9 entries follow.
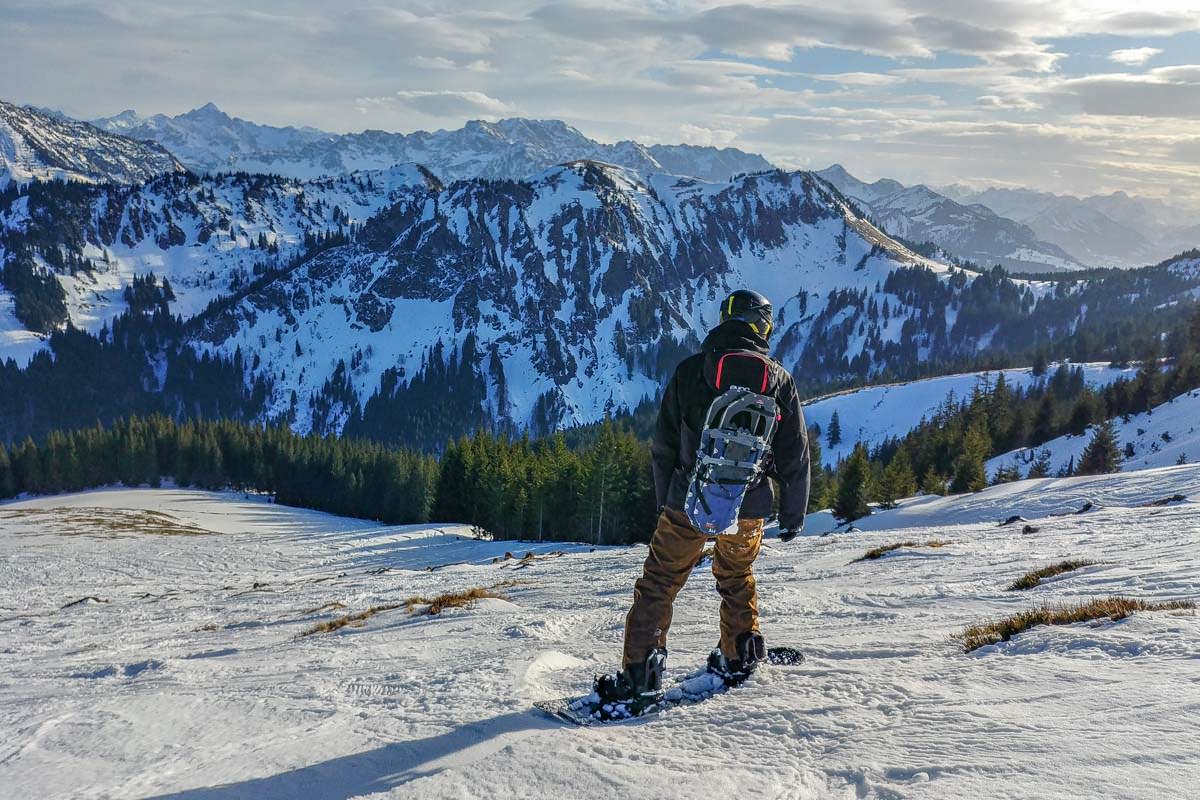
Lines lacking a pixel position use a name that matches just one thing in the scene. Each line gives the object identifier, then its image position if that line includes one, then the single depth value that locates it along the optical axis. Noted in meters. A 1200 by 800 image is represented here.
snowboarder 6.37
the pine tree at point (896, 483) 57.47
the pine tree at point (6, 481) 105.19
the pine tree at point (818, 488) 66.19
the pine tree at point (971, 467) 55.75
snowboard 5.96
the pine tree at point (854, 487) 53.00
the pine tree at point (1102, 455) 57.06
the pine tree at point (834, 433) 145.38
